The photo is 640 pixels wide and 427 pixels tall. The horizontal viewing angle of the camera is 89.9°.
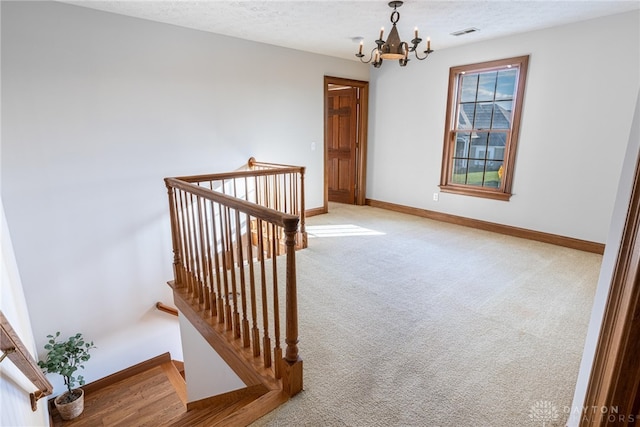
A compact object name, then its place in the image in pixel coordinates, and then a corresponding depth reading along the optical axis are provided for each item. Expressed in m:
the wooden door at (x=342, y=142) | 5.48
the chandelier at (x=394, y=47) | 2.74
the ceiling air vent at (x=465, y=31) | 3.53
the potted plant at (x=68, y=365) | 2.99
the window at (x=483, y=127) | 3.88
